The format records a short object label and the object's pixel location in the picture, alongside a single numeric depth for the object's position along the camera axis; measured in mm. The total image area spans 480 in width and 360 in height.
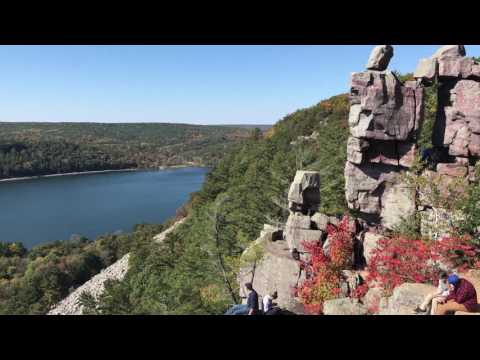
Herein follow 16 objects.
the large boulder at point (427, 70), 11922
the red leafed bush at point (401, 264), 9102
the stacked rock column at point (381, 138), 12352
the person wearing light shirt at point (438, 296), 6321
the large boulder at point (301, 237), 12119
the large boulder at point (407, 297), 7285
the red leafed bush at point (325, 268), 10516
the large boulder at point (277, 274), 11508
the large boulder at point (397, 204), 11992
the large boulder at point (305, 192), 12914
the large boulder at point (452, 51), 11727
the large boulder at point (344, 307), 8883
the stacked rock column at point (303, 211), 12258
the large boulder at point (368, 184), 12945
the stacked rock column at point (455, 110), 11594
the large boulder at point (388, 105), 12328
